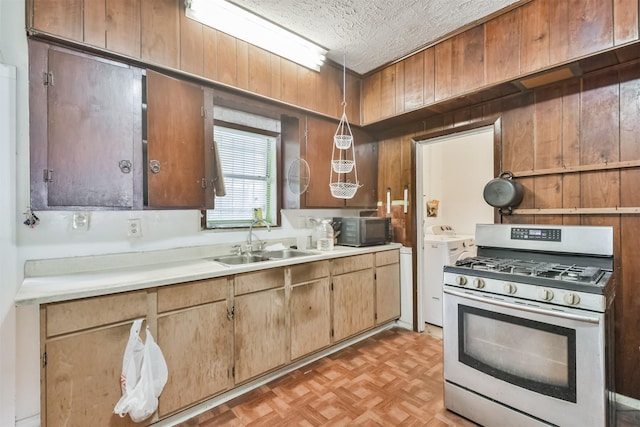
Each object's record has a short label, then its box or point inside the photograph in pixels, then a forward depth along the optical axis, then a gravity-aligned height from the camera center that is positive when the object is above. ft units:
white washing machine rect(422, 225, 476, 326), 10.33 -1.99
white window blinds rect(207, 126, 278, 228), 8.59 +1.19
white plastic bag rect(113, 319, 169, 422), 4.93 -2.84
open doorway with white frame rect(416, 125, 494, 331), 13.21 +1.62
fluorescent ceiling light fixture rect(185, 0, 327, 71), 6.44 +4.59
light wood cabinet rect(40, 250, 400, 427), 4.58 -2.41
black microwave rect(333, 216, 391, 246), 9.60 -0.57
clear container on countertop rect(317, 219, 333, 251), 9.38 -0.76
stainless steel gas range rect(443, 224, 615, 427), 4.56 -2.15
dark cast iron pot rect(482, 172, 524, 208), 7.36 +0.54
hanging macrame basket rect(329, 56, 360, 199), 8.60 +1.64
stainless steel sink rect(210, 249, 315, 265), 7.93 -1.19
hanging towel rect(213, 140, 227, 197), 7.10 +0.99
